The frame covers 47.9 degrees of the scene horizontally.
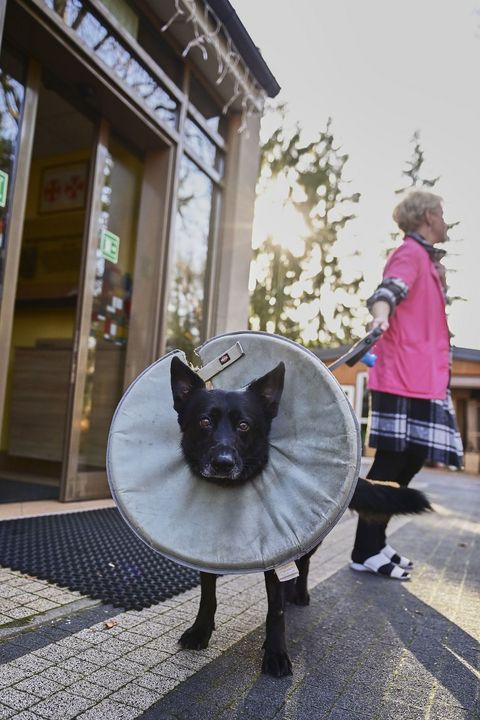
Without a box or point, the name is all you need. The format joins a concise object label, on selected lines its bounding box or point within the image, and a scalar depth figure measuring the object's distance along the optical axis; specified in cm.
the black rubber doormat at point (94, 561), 236
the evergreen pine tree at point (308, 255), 1867
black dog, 167
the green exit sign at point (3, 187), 341
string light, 447
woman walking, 289
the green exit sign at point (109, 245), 449
